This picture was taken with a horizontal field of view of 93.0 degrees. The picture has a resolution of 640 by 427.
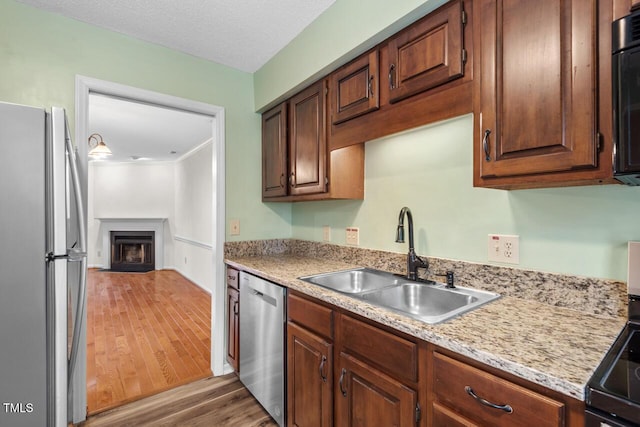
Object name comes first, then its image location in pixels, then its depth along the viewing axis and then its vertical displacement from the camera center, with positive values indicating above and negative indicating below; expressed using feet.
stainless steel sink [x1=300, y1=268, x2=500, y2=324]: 4.33 -1.29
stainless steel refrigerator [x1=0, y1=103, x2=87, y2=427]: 3.21 -0.58
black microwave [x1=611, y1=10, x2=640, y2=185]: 2.38 +0.93
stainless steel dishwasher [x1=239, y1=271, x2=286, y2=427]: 5.59 -2.61
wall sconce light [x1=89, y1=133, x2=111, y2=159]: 12.49 +2.60
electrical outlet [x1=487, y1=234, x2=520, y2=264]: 4.25 -0.52
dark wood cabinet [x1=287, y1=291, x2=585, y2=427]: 2.48 -1.83
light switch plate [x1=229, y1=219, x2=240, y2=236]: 7.98 -0.38
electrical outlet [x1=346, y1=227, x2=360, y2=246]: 6.82 -0.53
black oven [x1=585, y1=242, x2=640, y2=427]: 1.90 -1.18
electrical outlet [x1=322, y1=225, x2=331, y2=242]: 7.62 -0.53
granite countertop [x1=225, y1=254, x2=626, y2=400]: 2.34 -1.20
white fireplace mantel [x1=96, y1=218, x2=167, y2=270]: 21.38 -1.14
